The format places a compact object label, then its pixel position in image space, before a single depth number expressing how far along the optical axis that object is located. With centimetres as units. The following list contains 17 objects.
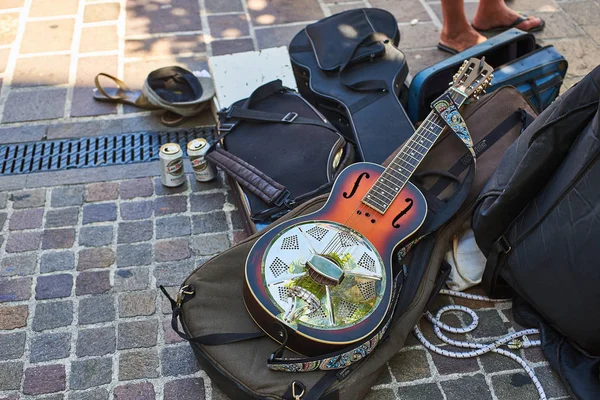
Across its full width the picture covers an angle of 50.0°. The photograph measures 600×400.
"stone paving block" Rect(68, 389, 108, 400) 217
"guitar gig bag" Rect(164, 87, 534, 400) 204
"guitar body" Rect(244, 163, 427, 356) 204
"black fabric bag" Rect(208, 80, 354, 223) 257
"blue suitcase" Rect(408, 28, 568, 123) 292
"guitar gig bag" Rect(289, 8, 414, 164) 279
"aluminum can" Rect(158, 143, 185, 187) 281
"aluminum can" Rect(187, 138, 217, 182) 284
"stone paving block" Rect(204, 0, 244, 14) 407
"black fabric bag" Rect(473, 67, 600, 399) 201
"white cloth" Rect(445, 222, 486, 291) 249
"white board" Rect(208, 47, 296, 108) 321
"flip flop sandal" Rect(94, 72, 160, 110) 330
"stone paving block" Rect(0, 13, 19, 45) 379
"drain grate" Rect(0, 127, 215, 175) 305
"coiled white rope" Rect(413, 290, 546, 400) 231
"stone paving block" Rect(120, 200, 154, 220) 281
